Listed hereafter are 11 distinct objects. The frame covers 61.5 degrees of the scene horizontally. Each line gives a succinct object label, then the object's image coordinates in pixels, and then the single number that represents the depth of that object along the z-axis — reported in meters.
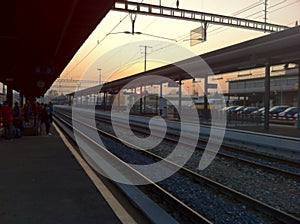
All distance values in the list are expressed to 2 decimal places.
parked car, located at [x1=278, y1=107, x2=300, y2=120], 26.63
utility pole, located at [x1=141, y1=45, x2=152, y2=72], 34.95
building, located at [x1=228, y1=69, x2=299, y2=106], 44.31
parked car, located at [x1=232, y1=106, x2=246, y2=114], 32.96
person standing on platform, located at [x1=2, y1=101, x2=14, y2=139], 9.81
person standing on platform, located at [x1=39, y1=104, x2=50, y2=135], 12.81
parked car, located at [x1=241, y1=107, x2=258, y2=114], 31.92
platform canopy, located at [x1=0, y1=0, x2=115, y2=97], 5.83
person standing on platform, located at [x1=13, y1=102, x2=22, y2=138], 11.06
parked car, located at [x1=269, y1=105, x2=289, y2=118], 29.57
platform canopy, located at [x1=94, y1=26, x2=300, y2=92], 11.92
